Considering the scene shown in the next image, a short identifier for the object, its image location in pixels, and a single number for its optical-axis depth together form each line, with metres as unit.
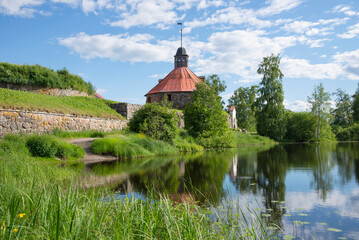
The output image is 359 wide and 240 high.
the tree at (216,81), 44.69
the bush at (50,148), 12.20
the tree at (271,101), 41.91
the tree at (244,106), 57.14
